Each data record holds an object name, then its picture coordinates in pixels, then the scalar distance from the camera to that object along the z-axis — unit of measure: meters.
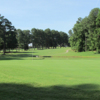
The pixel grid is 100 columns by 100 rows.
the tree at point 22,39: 96.60
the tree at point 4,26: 55.14
